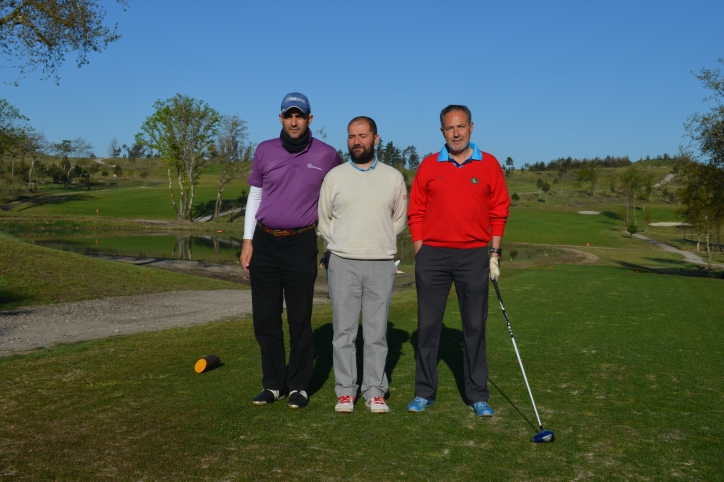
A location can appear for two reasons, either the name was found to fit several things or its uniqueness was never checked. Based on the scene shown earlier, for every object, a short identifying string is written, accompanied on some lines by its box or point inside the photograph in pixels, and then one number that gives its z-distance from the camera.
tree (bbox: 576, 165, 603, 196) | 115.94
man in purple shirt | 5.83
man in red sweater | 5.57
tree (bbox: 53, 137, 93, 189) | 106.38
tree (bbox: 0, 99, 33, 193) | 68.56
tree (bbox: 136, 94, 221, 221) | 63.41
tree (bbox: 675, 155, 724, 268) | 30.52
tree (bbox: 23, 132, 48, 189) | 91.81
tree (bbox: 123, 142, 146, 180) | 193.12
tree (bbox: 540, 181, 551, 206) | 121.21
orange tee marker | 6.91
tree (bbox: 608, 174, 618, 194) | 114.31
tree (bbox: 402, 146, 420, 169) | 178.62
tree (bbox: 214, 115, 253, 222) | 68.75
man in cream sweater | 5.55
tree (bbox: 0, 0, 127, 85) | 17.39
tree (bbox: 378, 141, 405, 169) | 155.35
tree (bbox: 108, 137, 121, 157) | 189.62
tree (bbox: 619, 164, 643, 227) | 90.69
